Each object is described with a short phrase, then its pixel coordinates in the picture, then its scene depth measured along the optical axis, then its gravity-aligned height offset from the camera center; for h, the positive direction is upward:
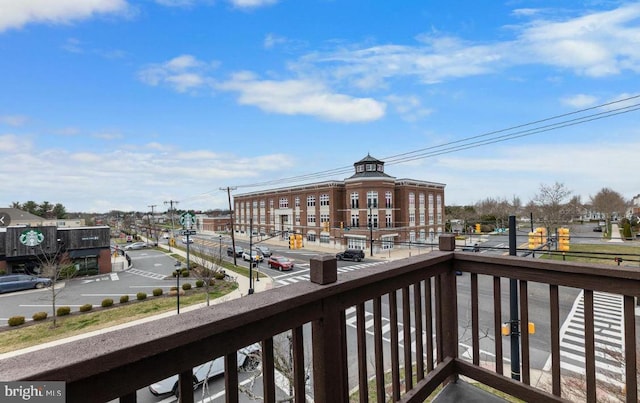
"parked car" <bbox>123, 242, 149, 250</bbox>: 36.68 -4.78
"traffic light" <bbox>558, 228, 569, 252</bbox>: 8.42 -0.91
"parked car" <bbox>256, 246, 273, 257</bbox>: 26.98 -4.38
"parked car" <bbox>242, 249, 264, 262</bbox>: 25.22 -4.45
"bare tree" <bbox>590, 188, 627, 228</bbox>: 39.74 -0.27
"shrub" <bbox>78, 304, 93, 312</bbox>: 13.26 -4.55
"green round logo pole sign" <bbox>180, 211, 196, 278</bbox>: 20.20 -0.81
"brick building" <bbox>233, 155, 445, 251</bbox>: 28.28 -0.26
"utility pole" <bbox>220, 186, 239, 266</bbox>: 21.98 +1.37
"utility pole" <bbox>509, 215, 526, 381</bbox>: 4.26 -1.82
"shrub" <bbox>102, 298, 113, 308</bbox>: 13.79 -4.51
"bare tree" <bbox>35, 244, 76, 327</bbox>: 16.80 -3.36
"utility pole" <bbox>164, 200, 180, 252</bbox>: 32.19 +0.75
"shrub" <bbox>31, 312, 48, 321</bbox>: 12.39 -4.57
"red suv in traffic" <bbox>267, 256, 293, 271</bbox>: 21.03 -4.26
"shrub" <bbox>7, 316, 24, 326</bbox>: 11.75 -4.53
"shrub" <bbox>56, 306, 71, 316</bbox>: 12.75 -4.49
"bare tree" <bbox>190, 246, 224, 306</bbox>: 15.86 -3.98
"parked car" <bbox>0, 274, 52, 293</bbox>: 17.17 -4.43
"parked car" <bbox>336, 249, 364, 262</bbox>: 23.48 -4.12
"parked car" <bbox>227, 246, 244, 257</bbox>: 28.55 -4.43
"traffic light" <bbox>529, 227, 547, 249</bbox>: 7.93 -1.09
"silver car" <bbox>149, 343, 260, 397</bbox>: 5.27 -2.99
